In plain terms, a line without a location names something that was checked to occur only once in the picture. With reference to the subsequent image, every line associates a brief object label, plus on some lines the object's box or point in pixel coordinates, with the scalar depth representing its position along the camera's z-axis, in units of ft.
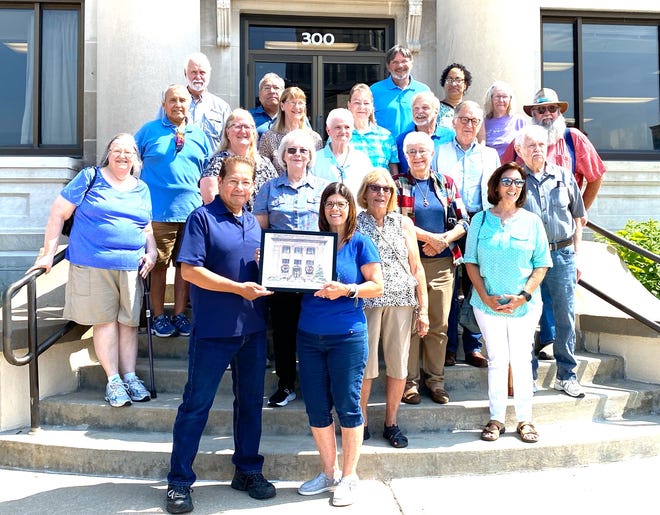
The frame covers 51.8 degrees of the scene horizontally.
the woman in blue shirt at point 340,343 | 13.15
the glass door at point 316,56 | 30.12
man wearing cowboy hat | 18.42
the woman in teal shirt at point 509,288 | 15.58
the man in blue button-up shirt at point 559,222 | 16.98
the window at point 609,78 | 32.30
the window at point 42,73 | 29.45
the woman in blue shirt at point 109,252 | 15.90
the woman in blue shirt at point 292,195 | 14.84
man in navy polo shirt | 12.73
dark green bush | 25.45
